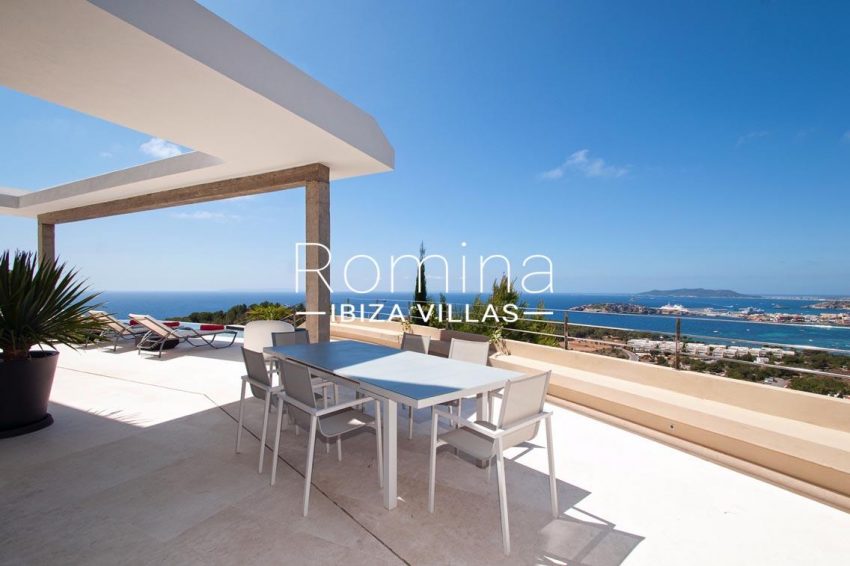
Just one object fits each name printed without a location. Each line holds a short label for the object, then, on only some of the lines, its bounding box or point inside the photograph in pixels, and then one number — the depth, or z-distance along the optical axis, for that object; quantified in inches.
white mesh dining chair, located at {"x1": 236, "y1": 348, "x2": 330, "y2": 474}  98.2
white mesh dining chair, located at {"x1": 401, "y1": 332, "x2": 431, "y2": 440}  135.6
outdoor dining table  78.1
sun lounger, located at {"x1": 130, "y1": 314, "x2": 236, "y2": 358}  258.4
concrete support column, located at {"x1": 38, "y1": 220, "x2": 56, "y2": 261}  381.9
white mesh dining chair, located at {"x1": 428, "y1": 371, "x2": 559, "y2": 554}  69.4
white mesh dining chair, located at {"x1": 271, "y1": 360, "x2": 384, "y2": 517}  80.5
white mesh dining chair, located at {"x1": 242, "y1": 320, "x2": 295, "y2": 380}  192.9
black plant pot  125.5
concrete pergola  98.9
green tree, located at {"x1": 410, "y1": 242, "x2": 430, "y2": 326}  408.2
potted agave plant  126.6
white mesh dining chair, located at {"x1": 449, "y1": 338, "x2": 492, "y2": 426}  129.1
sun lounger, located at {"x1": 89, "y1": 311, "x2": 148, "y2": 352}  282.7
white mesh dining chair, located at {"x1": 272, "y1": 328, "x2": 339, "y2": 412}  143.7
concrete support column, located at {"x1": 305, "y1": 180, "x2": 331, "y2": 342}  212.2
